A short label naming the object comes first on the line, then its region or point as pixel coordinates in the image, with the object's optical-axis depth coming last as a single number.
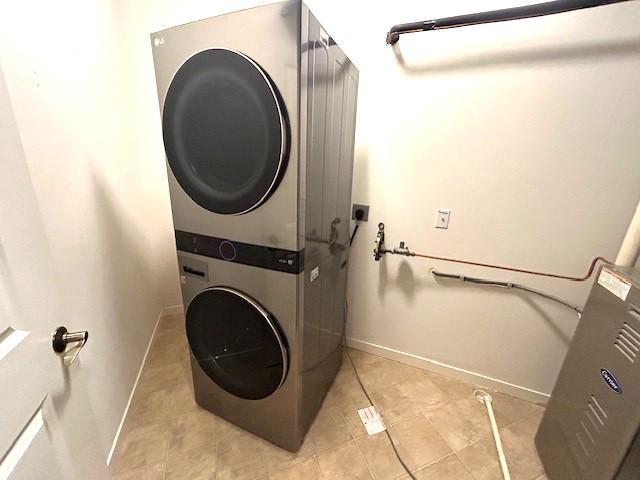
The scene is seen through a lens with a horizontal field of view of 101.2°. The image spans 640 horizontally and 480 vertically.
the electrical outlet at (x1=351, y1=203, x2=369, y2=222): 1.56
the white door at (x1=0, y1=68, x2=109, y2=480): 0.43
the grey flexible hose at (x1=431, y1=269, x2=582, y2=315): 1.30
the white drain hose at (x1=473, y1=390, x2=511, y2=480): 1.13
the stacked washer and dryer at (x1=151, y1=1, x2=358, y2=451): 0.76
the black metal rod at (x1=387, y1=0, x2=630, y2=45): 0.94
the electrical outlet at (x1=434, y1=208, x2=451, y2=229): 1.39
